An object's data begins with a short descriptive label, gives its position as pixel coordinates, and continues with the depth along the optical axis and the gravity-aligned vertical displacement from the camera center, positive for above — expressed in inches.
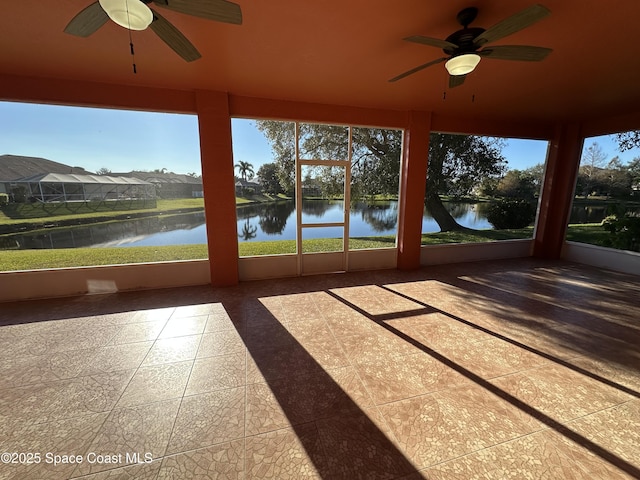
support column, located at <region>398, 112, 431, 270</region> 166.1 +5.6
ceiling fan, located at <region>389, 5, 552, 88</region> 64.8 +44.5
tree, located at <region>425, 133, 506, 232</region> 224.7 +29.5
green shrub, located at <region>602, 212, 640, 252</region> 176.8 -24.5
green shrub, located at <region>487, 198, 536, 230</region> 239.0 -16.1
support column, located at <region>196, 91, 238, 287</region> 132.3 +5.4
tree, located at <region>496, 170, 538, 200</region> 225.1 +10.7
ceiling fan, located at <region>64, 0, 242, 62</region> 52.2 +42.6
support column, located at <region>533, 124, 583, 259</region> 196.1 +5.6
